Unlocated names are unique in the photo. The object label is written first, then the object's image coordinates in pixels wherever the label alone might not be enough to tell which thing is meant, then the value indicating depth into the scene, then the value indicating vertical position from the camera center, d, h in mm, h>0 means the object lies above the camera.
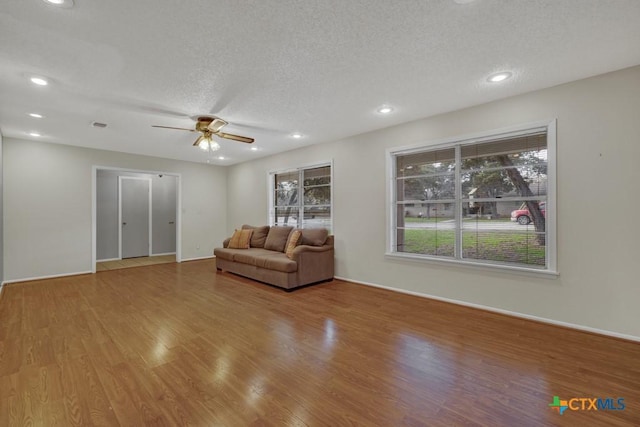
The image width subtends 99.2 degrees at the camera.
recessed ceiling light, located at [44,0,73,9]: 1706 +1341
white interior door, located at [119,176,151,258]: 7363 -45
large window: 3127 +164
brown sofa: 4344 -783
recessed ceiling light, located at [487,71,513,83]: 2686 +1374
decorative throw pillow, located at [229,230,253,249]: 5797 -560
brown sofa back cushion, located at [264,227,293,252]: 5477 -513
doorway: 6969 -118
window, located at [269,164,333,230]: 5426 +346
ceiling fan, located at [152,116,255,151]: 3716 +1189
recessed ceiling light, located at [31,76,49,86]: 2691 +1352
